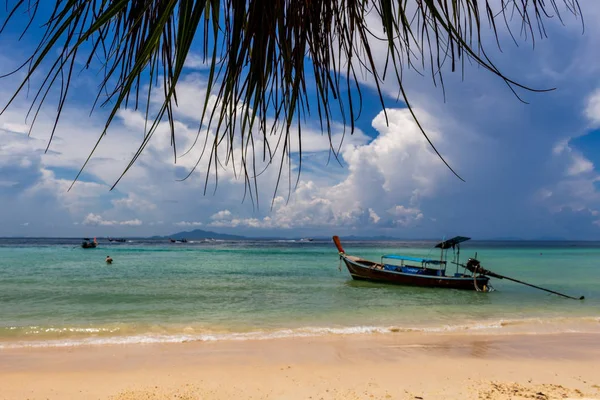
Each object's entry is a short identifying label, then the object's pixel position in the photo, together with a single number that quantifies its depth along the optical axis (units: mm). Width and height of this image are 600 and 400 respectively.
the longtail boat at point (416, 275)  23000
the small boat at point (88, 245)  72188
